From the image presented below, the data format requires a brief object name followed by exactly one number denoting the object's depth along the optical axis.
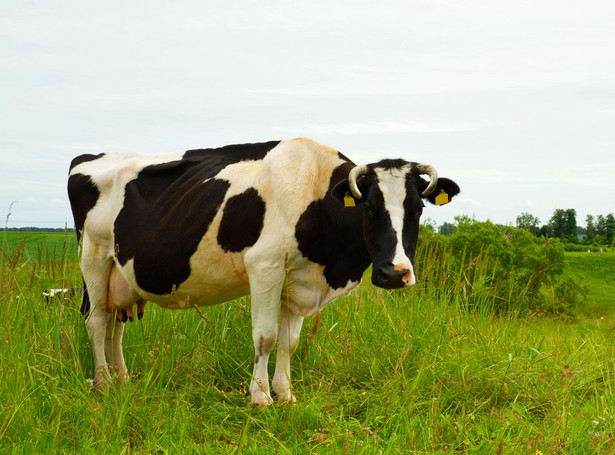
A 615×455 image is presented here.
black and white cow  5.07
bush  15.59
